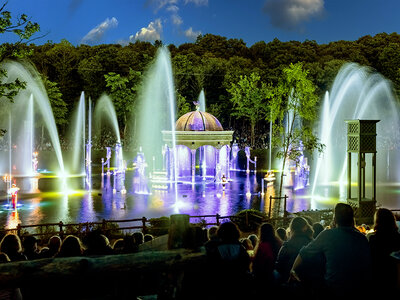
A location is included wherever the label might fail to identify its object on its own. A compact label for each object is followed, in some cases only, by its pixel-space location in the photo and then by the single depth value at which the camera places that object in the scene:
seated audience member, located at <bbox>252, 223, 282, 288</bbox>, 5.59
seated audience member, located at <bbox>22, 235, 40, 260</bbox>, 7.05
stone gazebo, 32.12
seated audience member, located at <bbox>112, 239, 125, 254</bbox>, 7.18
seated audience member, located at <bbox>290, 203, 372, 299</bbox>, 4.70
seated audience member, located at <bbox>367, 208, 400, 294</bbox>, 5.12
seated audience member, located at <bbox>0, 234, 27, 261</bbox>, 6.72
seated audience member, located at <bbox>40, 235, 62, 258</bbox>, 7.22
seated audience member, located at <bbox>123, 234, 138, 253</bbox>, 6.56
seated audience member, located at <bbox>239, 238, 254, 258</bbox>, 7.71
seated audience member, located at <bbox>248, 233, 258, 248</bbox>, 7.94
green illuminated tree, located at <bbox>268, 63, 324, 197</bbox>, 21.53
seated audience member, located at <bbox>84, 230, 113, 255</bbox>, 6.04
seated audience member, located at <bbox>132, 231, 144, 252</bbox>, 8.50
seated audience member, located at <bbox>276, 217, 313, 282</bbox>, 5.80
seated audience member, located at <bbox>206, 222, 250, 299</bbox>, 4.71
